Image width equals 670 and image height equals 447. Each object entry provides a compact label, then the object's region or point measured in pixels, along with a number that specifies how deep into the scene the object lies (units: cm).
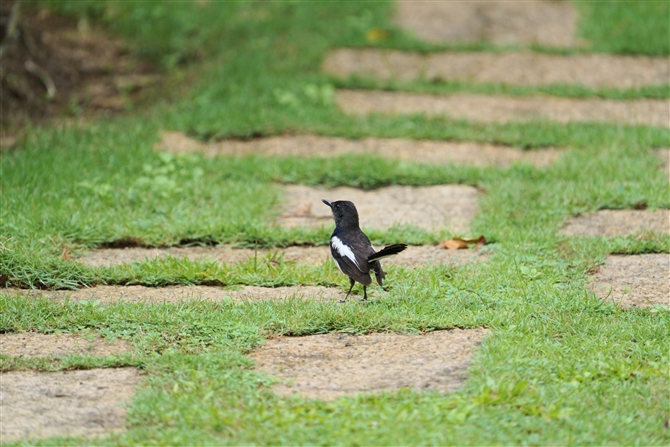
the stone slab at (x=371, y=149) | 1708
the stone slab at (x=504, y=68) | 2042
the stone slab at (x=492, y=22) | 2211
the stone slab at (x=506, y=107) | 1873
